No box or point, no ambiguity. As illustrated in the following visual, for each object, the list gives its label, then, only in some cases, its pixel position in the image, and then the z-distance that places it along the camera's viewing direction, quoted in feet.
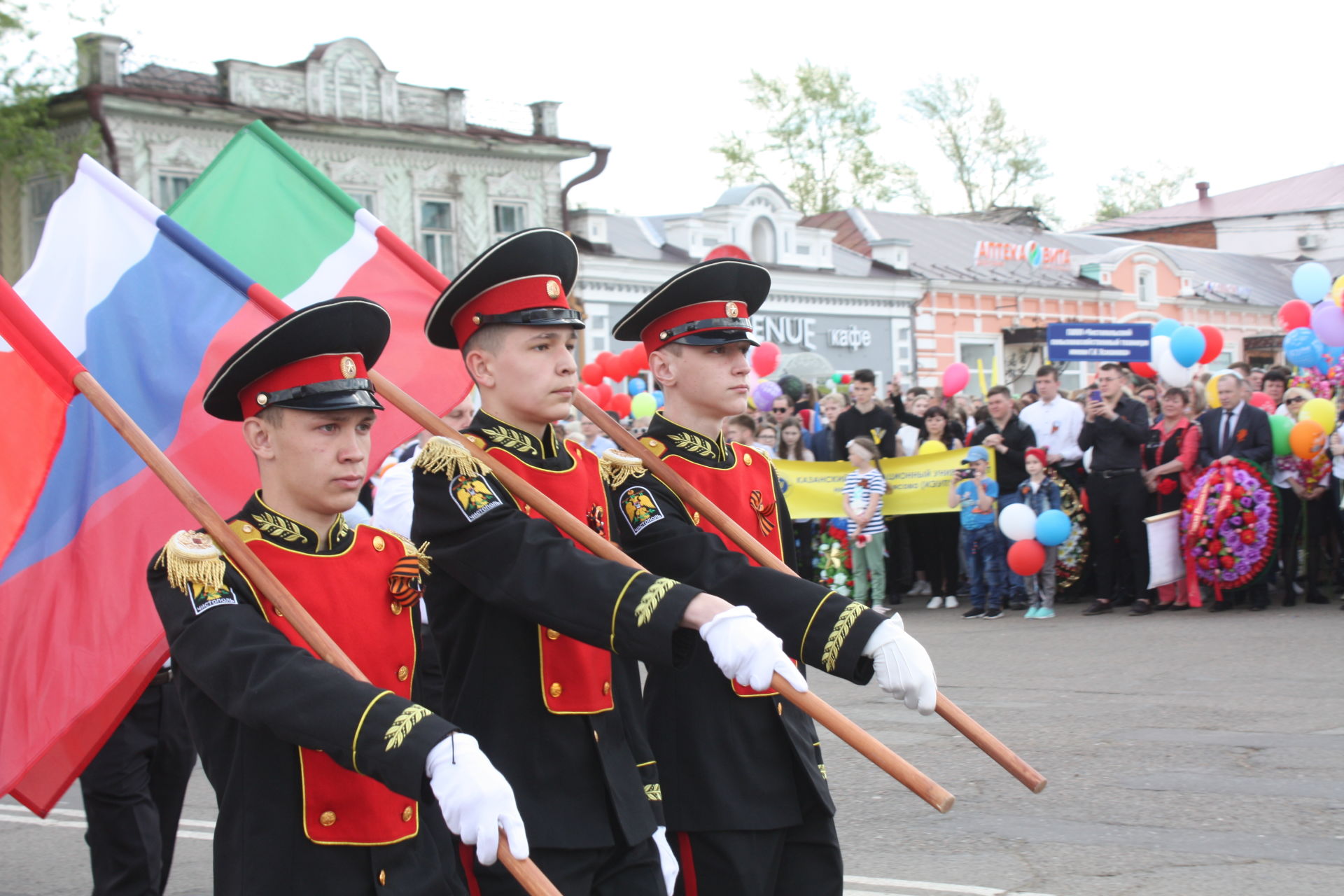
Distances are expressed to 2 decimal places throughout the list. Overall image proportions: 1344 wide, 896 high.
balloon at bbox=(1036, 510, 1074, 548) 39.78
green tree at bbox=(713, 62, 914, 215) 155.53
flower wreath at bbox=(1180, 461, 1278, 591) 37.55
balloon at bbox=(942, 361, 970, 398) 58.39
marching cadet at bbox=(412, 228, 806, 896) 10.25
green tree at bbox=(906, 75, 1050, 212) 162.91
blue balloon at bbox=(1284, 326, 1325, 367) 43.24
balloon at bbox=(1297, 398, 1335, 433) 37.58
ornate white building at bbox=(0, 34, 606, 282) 82.07
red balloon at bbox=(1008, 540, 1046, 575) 40.32
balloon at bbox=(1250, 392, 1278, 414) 41.52
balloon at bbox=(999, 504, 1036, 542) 40.24
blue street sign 48.42
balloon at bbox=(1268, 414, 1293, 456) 38.17
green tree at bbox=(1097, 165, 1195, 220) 197.47
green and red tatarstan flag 17.72
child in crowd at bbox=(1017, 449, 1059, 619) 40.68
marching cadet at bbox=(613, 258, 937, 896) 11.35
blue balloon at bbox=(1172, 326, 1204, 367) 47.03
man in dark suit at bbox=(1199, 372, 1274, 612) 37.86
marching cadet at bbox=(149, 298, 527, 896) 8.96
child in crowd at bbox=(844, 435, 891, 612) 43.39
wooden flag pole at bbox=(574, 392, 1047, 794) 10.57
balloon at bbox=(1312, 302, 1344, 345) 41.22
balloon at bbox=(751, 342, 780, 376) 61.21
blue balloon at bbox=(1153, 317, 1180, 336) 50.98
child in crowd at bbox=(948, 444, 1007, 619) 41.55
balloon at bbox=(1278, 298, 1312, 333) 46.57
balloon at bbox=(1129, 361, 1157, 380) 54.03
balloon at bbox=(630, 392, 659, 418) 58.34
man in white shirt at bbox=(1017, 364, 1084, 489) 41.98
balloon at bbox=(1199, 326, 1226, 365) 52.31
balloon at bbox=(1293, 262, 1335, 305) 49.29
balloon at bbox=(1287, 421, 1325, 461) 37.09
